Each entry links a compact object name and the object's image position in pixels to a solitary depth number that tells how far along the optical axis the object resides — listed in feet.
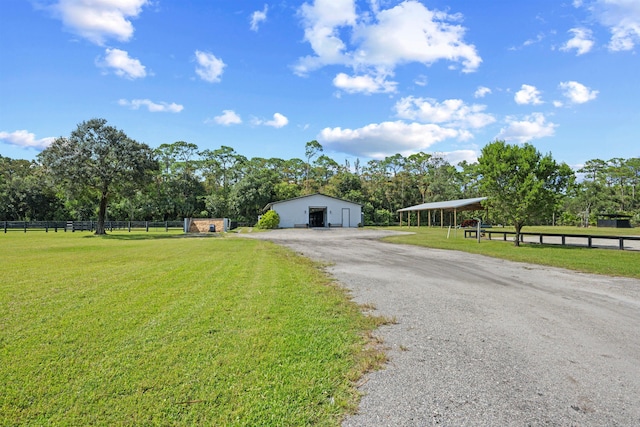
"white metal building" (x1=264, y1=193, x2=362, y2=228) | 121.70
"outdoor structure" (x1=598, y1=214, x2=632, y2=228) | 116.88
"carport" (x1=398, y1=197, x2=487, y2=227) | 102.47
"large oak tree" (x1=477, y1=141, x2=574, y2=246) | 51.34
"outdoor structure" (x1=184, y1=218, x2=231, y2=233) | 109.48
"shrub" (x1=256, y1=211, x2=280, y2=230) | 111.86
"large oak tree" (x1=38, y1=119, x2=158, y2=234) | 80.23
